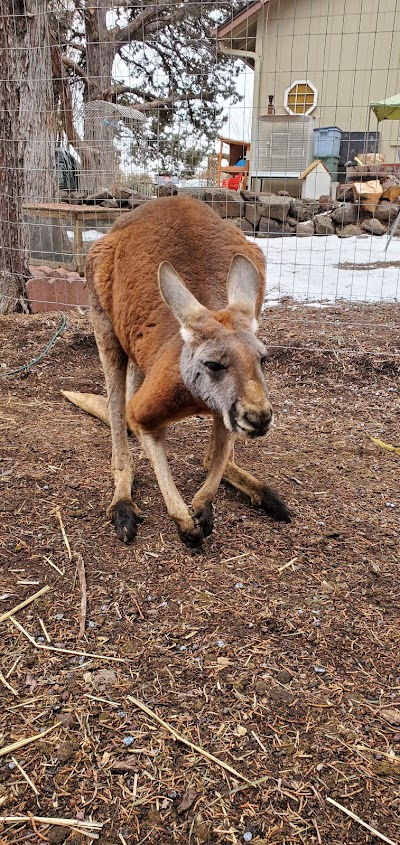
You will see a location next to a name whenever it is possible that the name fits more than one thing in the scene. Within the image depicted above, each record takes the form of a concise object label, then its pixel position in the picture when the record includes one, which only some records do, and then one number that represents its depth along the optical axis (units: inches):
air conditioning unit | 498.2
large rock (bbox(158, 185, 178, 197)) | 338.4
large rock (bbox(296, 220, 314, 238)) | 436.8
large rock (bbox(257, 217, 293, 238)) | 421.4
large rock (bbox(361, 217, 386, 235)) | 451.8
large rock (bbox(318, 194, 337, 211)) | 468.8
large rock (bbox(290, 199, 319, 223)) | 456.1
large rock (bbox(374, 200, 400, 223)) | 462.3
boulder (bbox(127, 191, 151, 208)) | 289.7
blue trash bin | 555.5
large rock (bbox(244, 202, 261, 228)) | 418.2
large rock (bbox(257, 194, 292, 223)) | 427.2
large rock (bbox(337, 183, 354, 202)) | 480.7
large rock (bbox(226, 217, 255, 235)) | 399.9
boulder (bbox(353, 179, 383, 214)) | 466.0
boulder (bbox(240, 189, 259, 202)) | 419.1
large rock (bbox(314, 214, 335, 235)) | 439.8
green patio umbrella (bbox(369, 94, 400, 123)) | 350.6
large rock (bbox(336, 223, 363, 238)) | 439.2
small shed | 499.5
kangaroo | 93.4
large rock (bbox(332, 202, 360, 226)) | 453.1
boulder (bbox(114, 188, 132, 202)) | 297.7
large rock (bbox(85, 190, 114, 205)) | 291.4
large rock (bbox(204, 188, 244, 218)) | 381.3
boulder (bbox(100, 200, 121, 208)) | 287.5
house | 580.1
